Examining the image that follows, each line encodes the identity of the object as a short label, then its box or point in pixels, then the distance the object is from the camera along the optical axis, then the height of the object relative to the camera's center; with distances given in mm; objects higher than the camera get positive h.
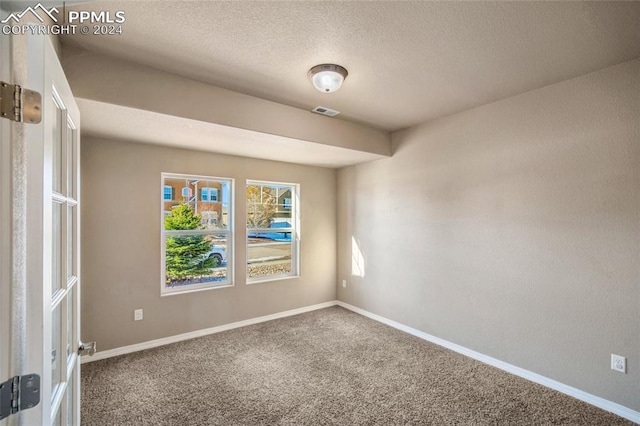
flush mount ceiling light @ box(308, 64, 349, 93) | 2332 +1099
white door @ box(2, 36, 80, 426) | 795 -81
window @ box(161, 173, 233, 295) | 3697 -218
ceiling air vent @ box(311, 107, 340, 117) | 3256 +1149
